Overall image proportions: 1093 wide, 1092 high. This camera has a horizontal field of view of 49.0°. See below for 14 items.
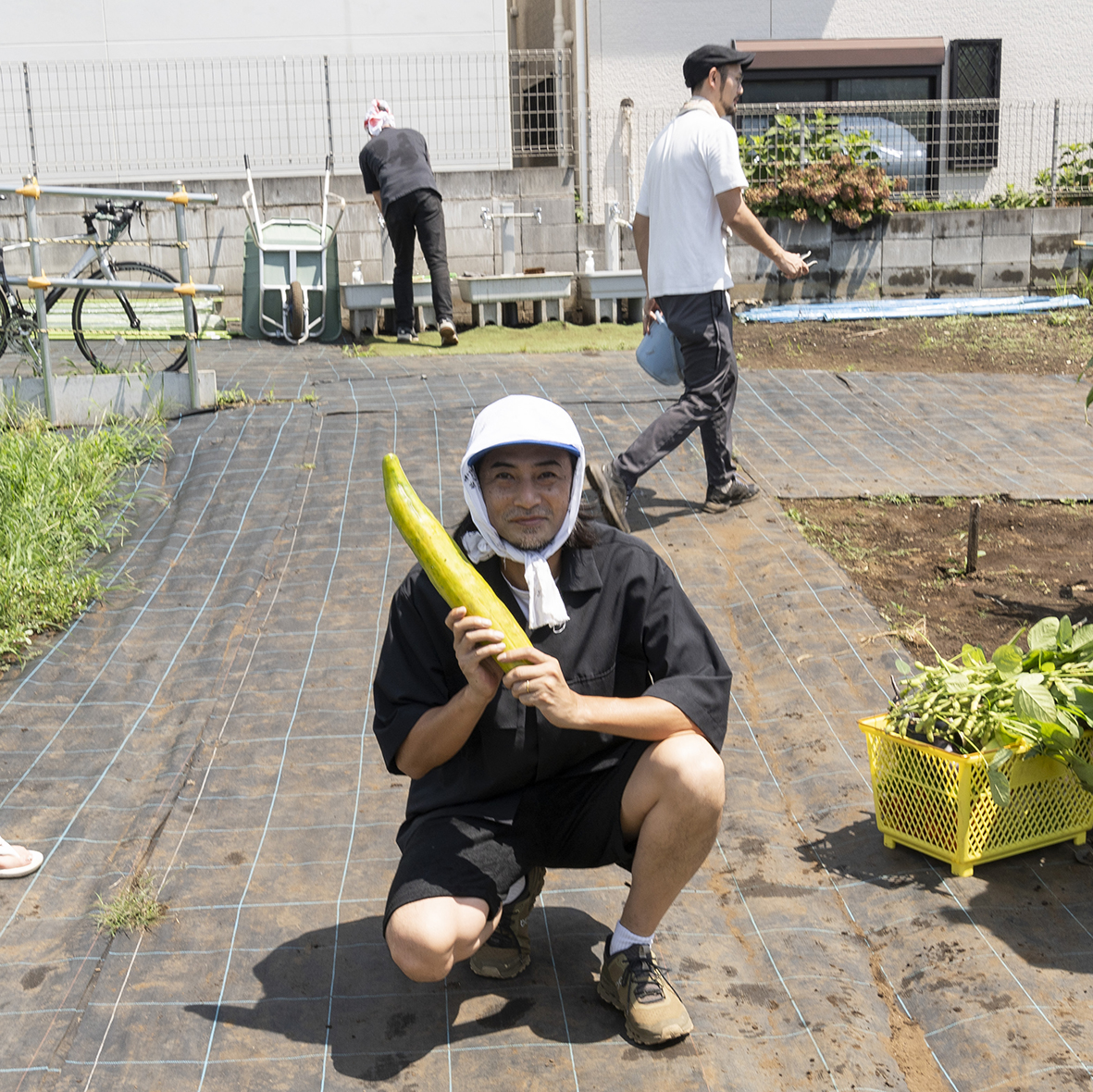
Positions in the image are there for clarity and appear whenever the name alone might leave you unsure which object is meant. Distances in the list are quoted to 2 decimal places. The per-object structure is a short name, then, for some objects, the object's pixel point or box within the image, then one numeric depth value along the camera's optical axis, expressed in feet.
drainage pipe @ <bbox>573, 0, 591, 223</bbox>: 39.93
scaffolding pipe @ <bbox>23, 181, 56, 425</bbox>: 21.81
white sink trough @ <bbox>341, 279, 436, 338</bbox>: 33.12
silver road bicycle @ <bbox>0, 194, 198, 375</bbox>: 25.44
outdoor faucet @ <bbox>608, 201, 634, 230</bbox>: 35.50
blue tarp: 34.46
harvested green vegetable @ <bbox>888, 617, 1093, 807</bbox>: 9.68
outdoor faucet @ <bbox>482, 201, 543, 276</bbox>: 35.88
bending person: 30.19
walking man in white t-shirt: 17.69
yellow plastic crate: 9.88
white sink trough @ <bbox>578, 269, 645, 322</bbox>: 34.17
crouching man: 7.95
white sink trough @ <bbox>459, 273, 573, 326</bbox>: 33.55
